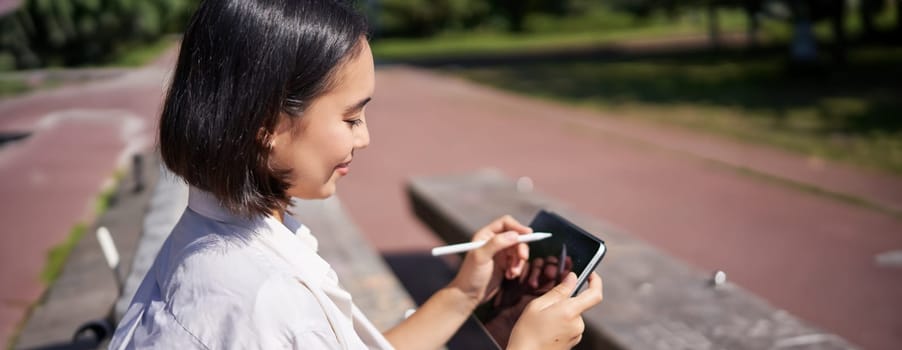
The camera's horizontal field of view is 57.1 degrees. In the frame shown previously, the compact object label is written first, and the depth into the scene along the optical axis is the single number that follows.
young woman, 1.08
